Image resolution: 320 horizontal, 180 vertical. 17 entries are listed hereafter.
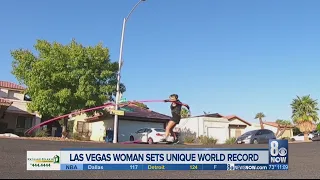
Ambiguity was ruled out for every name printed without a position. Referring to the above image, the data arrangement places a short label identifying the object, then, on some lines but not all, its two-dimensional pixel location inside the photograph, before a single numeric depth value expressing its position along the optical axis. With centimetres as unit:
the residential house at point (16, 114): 2580
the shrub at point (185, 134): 2957
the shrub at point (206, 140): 2323
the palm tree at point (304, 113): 3833
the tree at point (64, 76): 2026
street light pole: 1890
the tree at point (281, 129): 4220
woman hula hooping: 734
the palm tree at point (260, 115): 5092
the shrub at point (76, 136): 1958
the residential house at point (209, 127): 3053
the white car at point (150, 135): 1962
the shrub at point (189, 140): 2410
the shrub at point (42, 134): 1895
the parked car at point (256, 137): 2356
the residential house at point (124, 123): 2720
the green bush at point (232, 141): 2509
